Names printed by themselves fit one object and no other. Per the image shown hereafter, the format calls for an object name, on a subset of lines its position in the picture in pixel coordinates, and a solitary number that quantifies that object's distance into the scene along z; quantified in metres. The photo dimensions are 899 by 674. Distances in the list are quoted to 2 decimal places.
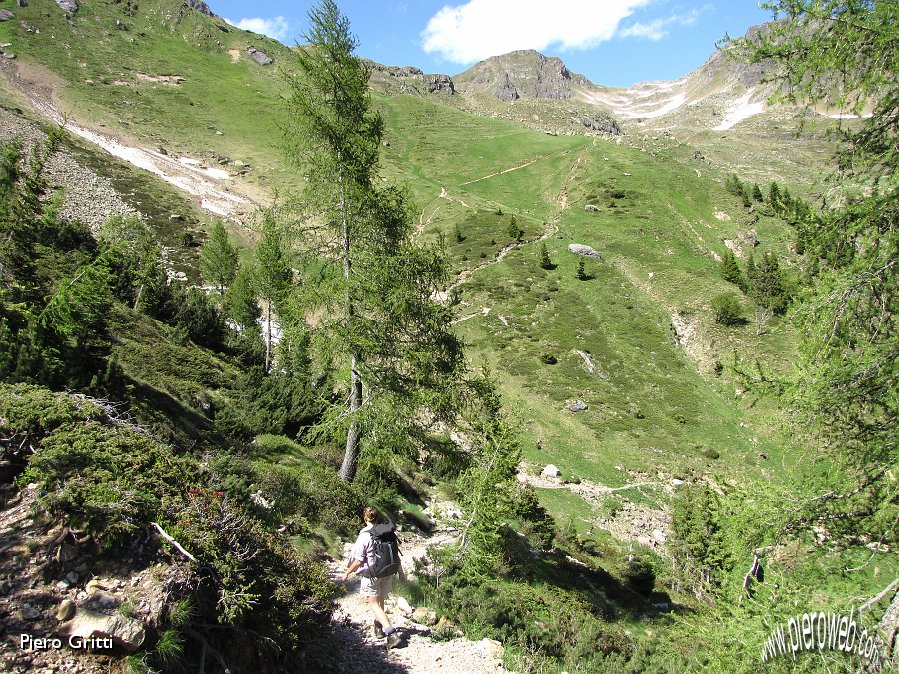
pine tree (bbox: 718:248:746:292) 46.22
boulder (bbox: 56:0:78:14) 119.19
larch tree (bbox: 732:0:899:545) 4.91
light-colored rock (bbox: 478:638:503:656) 7.23
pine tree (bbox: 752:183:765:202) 67.50
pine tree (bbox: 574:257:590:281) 47.41
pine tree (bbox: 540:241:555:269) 49.56
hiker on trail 6.74
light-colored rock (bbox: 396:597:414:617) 7.87
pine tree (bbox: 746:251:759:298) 43.06
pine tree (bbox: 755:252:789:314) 38.97
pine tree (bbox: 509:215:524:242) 55.84
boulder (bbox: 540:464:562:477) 25.71
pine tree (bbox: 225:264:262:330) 34.67
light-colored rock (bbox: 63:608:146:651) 3.53
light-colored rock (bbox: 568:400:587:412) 31.83
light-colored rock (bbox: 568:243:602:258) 51.53
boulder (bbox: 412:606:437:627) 7.79
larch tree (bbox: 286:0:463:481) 11.45
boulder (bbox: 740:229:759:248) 56.56
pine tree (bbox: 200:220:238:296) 41.22
